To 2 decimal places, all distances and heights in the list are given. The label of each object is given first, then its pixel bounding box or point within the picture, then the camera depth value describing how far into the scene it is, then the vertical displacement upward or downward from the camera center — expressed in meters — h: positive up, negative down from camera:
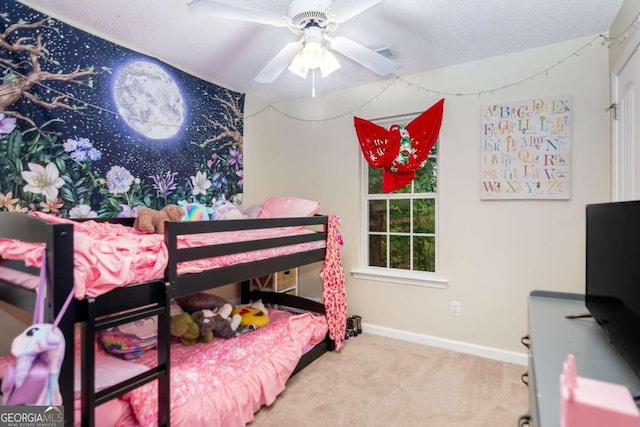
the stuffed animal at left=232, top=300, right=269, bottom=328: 2.60 -0.84
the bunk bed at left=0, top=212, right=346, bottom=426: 1.20 -0.35
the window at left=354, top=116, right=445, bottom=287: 3.01 -0.15
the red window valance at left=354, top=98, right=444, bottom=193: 2.86 +0.61
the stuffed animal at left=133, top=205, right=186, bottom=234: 2.26 -0.05
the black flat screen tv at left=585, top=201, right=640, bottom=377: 1.02 -0.23
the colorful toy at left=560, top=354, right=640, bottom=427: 0.54 -0.32
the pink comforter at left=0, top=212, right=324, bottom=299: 1.28 -0.19
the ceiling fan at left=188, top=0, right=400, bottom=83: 1.62 +0.98
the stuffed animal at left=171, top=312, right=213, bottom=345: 2.18 -0.79
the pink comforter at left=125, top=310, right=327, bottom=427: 1.58 -0.93
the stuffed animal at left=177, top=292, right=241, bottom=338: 2.37 -0.74
